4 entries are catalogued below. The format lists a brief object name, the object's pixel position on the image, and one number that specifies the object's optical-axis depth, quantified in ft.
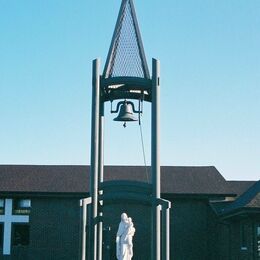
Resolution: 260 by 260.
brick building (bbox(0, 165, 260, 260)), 111.34
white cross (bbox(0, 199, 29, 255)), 111.75
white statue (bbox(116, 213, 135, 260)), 51.62
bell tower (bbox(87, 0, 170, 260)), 49.96
